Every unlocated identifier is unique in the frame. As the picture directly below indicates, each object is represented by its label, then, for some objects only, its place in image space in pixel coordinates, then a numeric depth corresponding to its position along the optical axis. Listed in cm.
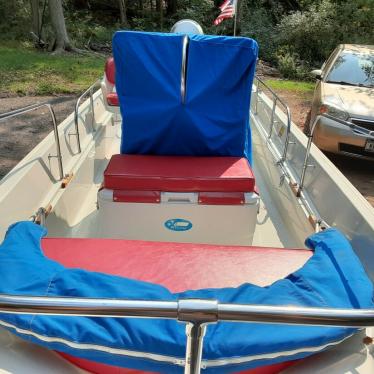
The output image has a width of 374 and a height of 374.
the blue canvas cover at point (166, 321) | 124
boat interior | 247
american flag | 562
